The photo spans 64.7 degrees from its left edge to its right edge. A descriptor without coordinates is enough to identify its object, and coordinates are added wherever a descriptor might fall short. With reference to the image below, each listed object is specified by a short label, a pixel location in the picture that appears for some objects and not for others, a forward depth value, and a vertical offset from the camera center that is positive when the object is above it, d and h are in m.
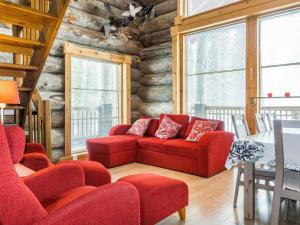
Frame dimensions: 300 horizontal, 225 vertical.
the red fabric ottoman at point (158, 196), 1.88 -0.74
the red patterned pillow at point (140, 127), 4.73 -0.40
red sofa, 3.51 -0.69
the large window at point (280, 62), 3.87 +0.76
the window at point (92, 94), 4.64 +0.32
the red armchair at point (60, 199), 0.94 -0.48
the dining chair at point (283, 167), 1.69 -0.45
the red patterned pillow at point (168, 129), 4.37 -0.39
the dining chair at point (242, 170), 2.27 -0.63
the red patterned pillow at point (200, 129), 3.85 -0.34
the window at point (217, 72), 4.51 +0.73
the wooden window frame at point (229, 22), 4.01 +1.60
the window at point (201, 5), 4.71 +2.14
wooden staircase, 2.32 +0.72
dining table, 1.68 -0.39
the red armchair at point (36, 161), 2.38 -0.59
